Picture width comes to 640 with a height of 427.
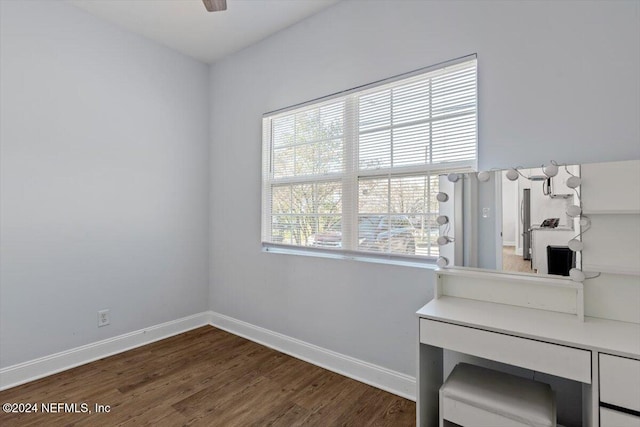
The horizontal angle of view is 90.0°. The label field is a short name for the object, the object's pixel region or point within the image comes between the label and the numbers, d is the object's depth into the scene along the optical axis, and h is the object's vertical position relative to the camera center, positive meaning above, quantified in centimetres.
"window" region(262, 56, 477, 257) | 203 +42
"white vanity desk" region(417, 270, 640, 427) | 117 -51
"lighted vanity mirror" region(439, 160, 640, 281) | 146 -1
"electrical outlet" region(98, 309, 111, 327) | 275 -88
